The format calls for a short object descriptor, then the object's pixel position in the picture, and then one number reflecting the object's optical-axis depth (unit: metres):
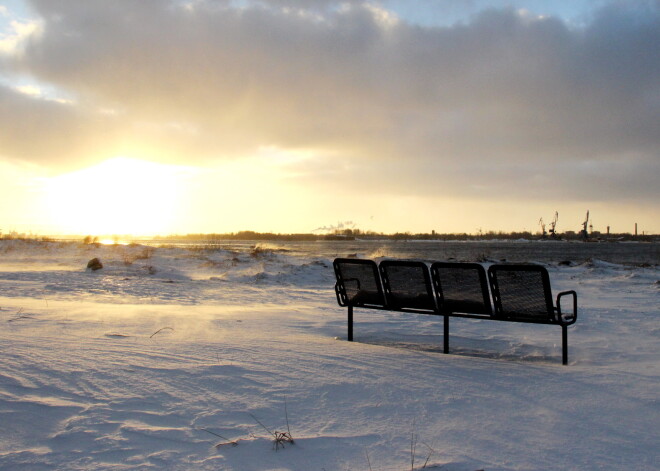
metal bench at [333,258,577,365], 5.38
